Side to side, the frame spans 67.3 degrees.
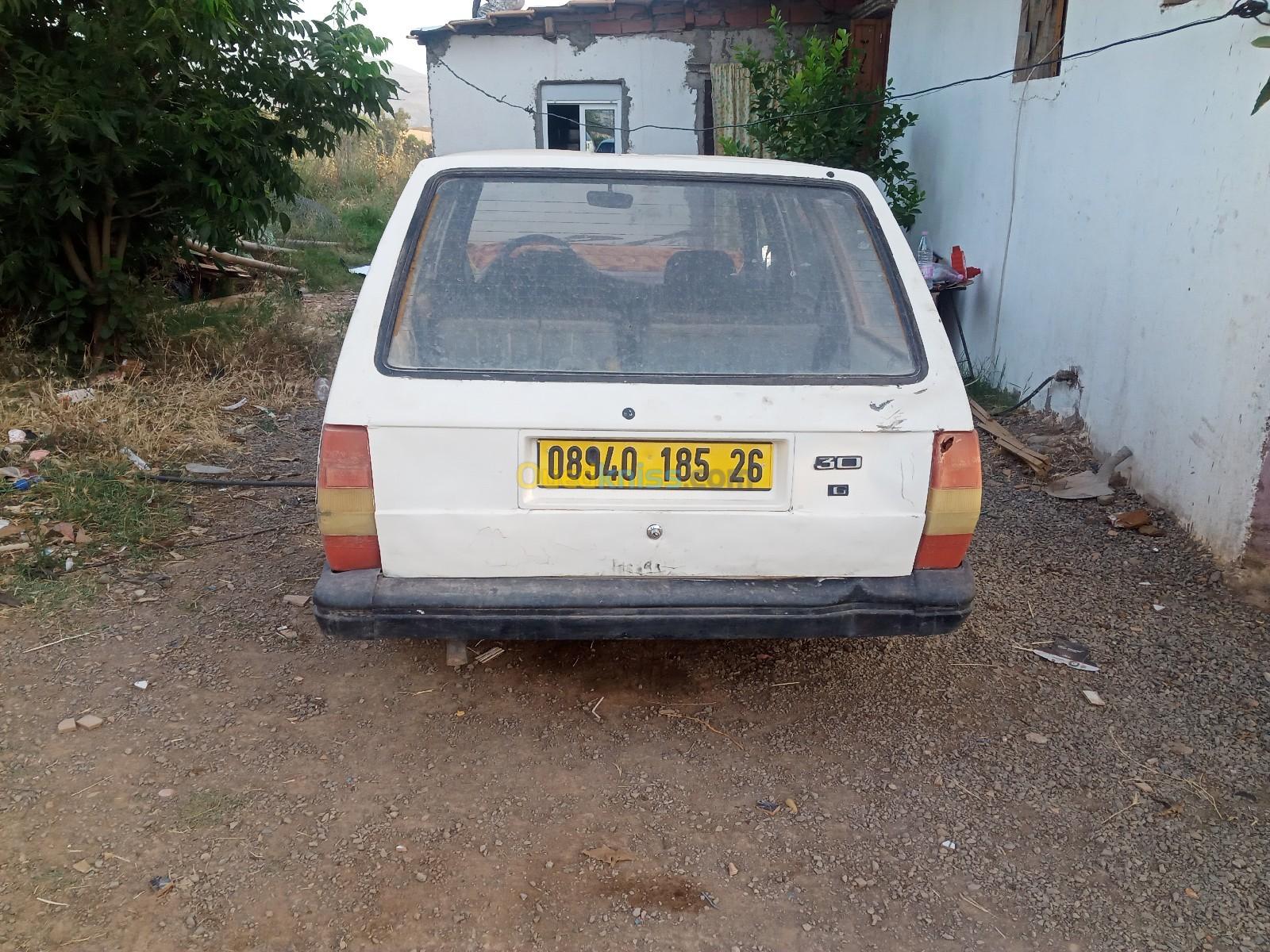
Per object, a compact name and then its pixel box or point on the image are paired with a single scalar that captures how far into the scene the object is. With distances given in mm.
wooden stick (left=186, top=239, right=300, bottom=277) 8953
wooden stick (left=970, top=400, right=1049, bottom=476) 5074
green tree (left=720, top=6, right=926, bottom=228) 8008
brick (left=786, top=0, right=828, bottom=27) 11078
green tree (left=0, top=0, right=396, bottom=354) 5195
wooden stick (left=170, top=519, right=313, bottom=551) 4277
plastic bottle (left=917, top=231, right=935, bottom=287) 7016
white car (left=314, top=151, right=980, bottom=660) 2434
